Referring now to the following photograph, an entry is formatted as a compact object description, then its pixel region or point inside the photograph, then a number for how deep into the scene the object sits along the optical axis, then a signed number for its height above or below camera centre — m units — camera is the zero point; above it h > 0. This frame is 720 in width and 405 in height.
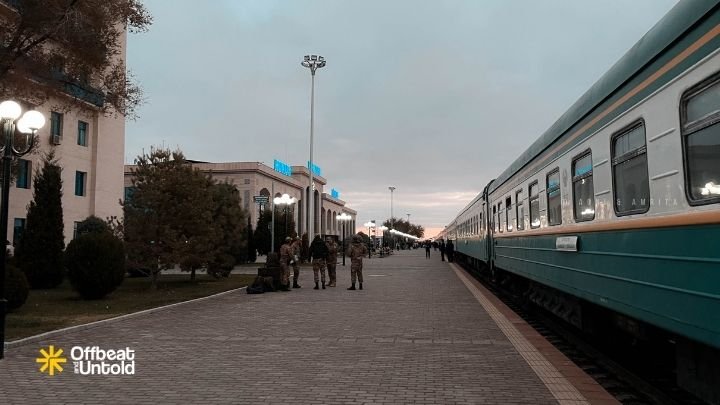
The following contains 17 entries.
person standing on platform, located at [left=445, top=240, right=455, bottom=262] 42.91 -0.25
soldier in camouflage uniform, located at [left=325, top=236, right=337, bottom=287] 19.44 -0.39
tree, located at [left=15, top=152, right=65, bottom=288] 20.70 +0.62
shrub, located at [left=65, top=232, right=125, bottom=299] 15.53 -0.33
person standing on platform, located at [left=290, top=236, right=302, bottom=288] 18.47 -0.25
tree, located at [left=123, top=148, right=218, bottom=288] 18.22 +1.12
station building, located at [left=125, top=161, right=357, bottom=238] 71.12 +9.11
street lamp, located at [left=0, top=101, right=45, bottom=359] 8.10 +1.52
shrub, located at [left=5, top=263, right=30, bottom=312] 11.98 -0.74
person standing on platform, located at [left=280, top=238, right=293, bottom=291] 18.11 -0.45
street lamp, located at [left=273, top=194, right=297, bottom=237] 33.77 +2.98
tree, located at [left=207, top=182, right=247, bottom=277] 21.73 +1.02
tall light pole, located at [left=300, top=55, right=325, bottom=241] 37.72 +12.00
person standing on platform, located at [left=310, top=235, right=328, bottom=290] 18.48 -0.16
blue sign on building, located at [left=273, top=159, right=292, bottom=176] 80.86 +11.88
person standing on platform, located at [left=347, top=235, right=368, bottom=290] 18.05 -0.23
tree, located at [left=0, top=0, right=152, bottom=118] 15.75 +6.04
